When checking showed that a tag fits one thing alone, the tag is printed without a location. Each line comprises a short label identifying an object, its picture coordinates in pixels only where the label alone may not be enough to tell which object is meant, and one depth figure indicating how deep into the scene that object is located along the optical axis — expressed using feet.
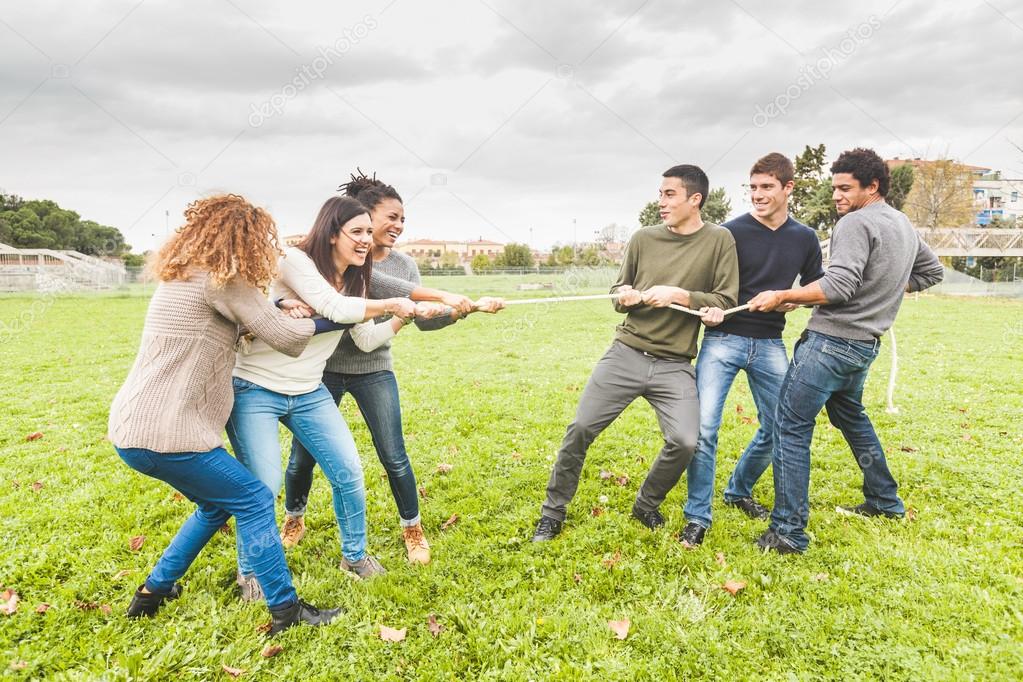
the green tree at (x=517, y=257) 261.01
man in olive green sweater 14.64
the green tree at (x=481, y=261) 251.48
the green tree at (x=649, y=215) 195.42
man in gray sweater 13.50
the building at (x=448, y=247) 458.09
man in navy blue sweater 15.06
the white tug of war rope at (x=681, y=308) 14.19
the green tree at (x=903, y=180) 152.83
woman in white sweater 11.68
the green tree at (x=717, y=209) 177.09
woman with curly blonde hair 9.77
